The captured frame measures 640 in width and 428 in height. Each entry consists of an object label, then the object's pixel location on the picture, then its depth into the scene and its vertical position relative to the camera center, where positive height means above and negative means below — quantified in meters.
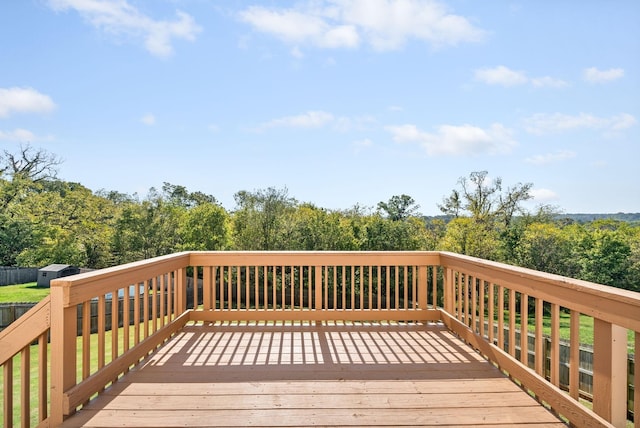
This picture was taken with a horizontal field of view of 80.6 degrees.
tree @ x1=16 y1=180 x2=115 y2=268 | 19.44 -0.66
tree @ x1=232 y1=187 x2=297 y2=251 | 19.55 -0.11
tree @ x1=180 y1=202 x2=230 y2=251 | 20.72 -0.67
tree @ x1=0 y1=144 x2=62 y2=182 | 23.23 +3.44
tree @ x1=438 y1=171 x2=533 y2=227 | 24.84 +1.44
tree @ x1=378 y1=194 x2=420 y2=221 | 27.23 +0.90
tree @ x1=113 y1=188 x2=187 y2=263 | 21.00 -0.80
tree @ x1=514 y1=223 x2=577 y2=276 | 20.02 -1.88
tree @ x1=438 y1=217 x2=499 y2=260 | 20.38 -1.28
